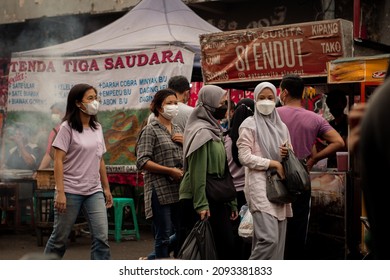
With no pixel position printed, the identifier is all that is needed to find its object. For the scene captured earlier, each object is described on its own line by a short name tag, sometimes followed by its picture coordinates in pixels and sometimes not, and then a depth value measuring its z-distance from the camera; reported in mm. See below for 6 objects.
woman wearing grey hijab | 5242
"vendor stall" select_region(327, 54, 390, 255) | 6328
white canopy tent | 9688
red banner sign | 7312
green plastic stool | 8820
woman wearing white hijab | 5156
